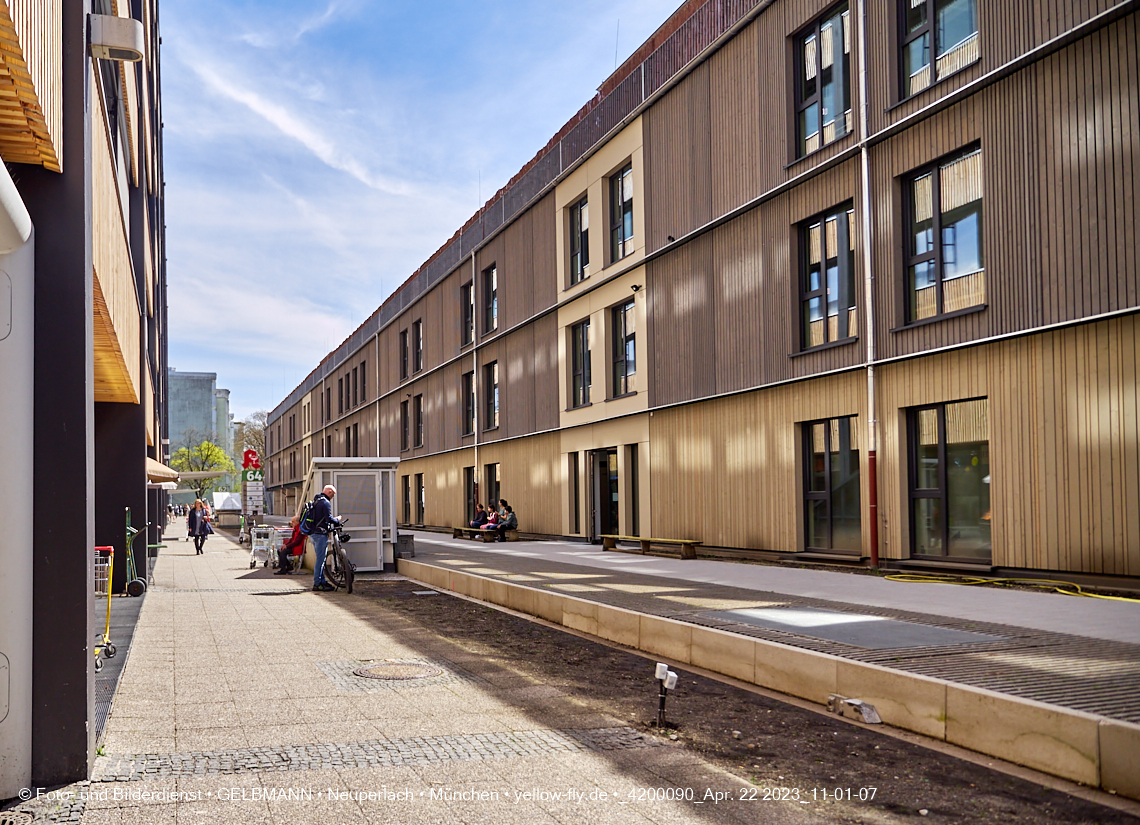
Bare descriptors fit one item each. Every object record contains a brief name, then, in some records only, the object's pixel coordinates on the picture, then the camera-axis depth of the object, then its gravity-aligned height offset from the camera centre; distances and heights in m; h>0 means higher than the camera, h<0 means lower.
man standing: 15.78 -0.98
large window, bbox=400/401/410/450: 45.72 +2.00
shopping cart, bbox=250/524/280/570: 21.58 -1.75
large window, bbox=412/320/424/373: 43.56 +5.52
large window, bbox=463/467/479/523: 35.47 -0.89
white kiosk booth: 18.88 -0.63
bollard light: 6.08 -1.36
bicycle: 15.48 -1.51
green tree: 109.19 +1.40
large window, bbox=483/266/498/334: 34.56 +6.02
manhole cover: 7.89 -1.69
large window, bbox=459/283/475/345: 36.76 +6.02
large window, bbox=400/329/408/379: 46.09 +5.44
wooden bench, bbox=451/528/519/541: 29.23 -2.07
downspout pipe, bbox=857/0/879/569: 15.13 +2.71
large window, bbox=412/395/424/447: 43.19 +2.17
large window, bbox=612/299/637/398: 24.02 +2.90
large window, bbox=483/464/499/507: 33.31 -0.61
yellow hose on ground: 11.62 -1.60
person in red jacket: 18.59 -1.58
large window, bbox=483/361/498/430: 33.81 +2.53
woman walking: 27.73 -1.51
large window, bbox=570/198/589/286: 27.08 +6.32
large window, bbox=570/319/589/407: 26.73 +2.82
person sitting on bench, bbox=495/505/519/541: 29.17 -1.73
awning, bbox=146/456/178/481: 18.73 -0.01
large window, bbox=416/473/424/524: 42.84 -1.38
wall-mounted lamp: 5.35 +2.41
